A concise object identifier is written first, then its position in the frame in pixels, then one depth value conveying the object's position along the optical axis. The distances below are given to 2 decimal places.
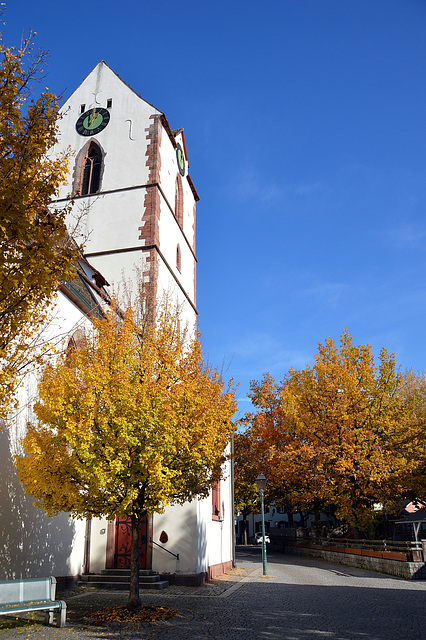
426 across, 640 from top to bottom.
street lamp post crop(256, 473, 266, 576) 18.64
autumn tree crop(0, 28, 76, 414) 6.21
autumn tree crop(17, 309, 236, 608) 9.08
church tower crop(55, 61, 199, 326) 21.66
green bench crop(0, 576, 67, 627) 7.96
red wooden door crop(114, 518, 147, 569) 15.16
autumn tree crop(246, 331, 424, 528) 23.61
